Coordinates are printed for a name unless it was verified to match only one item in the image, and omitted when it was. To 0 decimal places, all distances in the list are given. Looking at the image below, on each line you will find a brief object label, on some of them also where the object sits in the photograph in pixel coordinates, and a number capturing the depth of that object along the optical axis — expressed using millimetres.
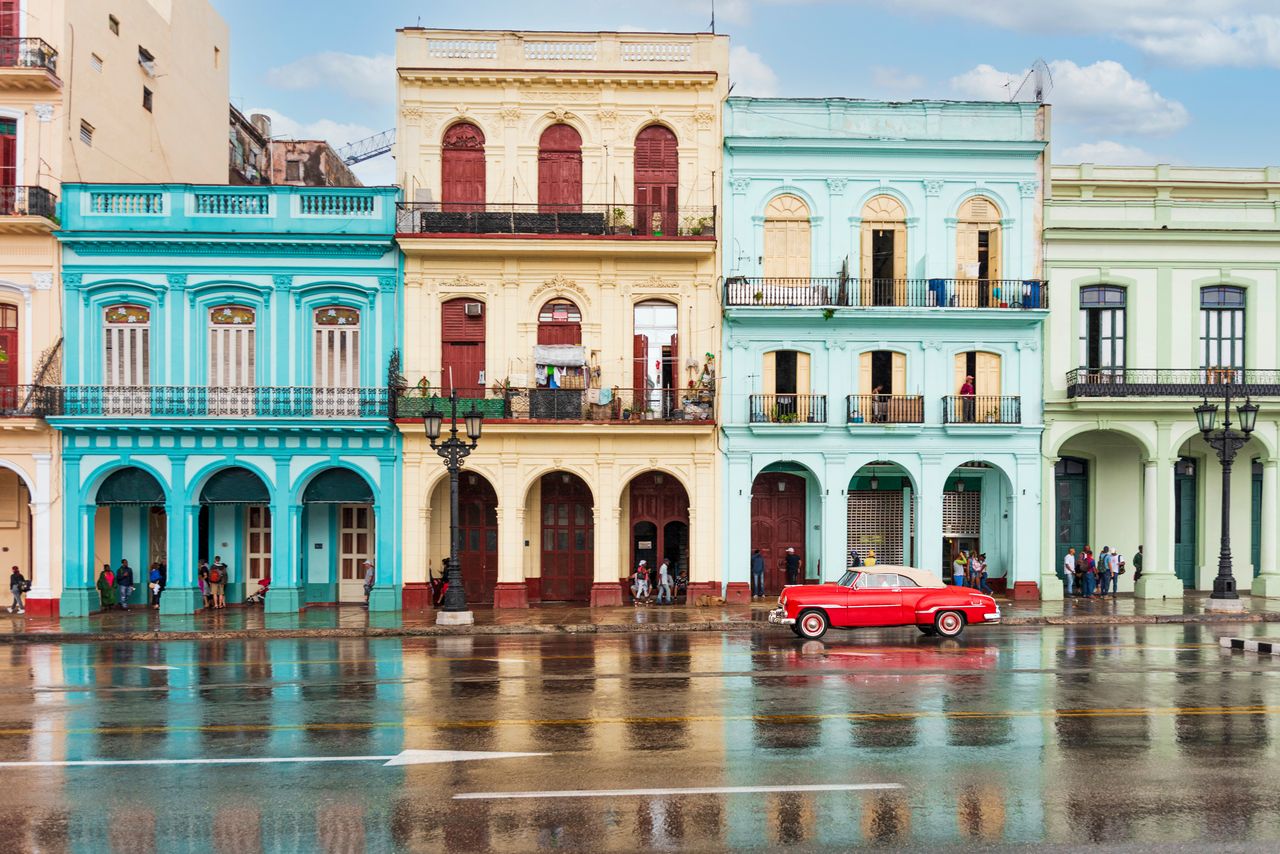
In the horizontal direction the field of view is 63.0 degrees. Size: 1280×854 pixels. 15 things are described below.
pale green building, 28547
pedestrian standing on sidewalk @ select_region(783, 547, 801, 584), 28578
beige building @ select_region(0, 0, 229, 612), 25984
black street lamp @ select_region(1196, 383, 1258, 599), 25359
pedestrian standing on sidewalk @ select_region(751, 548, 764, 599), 28344
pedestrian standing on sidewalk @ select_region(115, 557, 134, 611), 27328
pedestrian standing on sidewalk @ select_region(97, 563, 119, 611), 27328
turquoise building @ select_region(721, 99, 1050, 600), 28125
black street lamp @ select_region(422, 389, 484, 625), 23688
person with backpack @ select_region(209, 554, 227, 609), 27219
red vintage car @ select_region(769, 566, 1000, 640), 20453
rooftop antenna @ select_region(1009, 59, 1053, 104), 28817
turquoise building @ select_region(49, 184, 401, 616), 26391
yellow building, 27250
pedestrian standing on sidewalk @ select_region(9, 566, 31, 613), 25891
